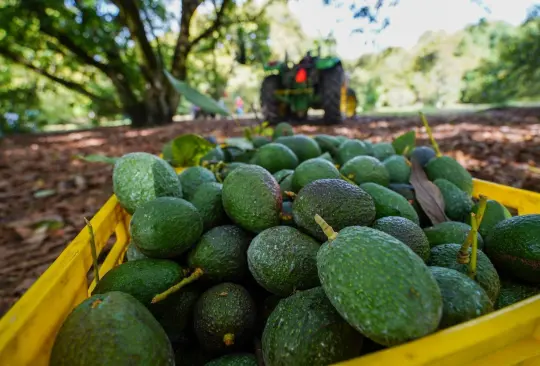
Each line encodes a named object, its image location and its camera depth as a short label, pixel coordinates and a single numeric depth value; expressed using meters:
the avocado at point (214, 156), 0.54
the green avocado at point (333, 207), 0.30
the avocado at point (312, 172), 0.38
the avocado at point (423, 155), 0.54
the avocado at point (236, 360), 0.26
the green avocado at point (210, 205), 0.37
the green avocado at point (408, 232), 0.28
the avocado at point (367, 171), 0.43
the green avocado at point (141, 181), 0.37
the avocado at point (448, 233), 0.34
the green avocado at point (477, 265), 0.26
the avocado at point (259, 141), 0.63
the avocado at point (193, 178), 0.41
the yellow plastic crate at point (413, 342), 0.17
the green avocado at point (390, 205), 0.35
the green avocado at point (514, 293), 0.28
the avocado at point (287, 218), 0.34
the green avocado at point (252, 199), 0.33
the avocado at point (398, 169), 0.48
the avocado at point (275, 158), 0.48
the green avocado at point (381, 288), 0.19
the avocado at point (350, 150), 0.53
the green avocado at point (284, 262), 0.27
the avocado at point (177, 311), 0.29
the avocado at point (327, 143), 0.60
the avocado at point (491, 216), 0.37
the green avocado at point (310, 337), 0.21
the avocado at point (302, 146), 0.54
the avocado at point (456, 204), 0.42
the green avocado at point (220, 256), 0.32
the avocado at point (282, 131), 0.71
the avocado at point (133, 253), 0.35
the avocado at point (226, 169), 0.47
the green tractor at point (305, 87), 6.25
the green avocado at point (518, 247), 0.28
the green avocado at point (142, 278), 0.29
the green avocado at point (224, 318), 0.28
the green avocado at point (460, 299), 0.22
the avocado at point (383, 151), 0.57
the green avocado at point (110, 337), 0.20
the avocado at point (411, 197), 0.41
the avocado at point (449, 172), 0.46
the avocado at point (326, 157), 0.51
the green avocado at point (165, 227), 0.31
